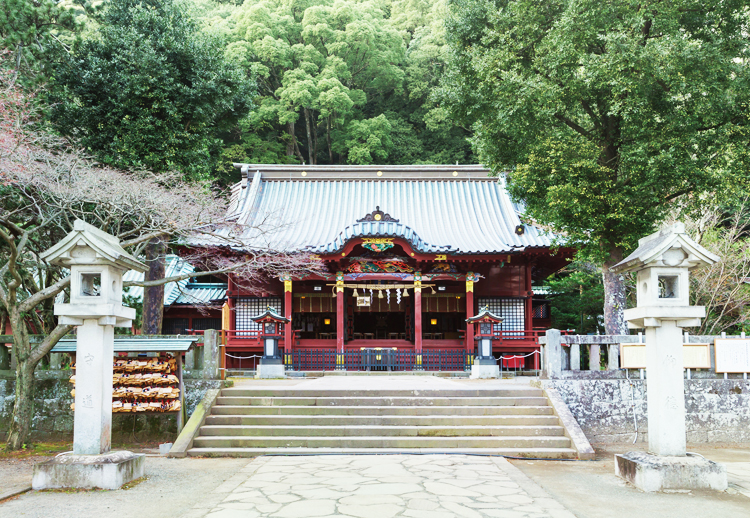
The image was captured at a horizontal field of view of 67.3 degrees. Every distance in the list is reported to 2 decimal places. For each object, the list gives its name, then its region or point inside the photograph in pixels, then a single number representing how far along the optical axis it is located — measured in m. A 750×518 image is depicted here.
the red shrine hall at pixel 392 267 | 18.03
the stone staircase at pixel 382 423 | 9.49
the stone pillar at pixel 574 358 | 11.18
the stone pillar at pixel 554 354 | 11.03
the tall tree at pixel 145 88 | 15.16
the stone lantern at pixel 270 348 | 15.86
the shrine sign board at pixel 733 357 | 11.09
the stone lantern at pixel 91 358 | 7.12
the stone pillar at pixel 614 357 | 11.12
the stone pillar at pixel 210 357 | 11.27
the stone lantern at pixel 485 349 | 15.77
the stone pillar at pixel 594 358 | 11.22
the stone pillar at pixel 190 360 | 11.41
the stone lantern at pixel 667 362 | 7.07
